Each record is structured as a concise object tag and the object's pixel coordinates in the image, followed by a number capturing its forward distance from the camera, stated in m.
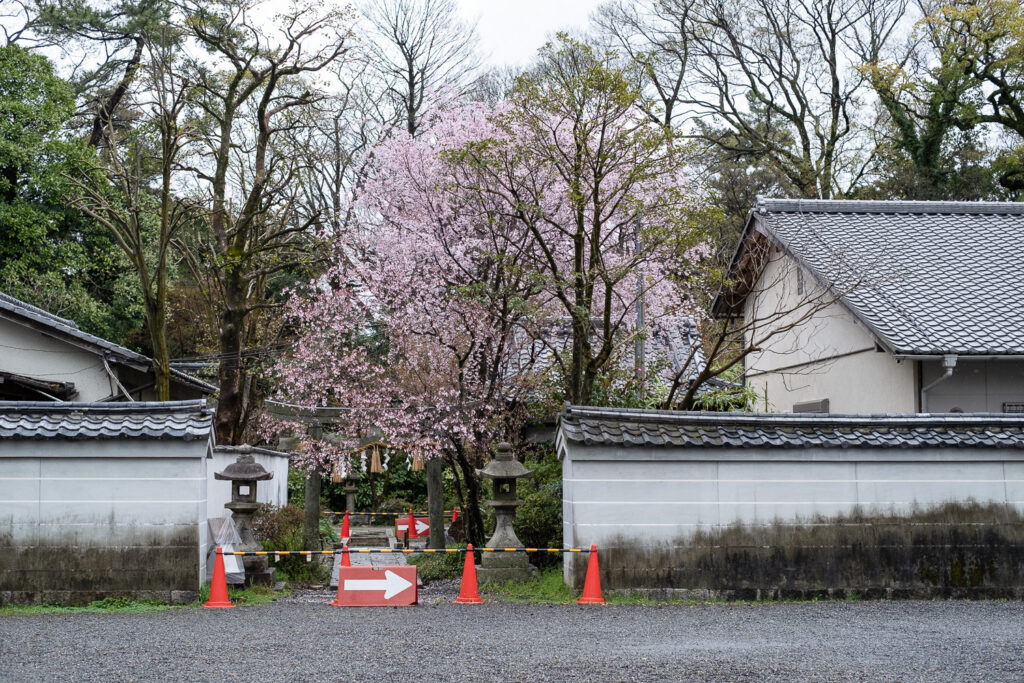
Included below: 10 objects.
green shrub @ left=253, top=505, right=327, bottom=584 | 15.34
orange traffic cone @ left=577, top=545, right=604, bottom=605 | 10.49
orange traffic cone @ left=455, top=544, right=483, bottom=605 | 10.85
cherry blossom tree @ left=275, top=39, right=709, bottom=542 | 12.70
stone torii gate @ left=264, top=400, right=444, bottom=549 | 16.72
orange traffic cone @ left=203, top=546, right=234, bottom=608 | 10.57
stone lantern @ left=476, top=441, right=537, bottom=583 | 11.98
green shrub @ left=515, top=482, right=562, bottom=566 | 12.64
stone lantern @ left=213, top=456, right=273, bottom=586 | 13.80
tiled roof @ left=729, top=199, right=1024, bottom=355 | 14.41
